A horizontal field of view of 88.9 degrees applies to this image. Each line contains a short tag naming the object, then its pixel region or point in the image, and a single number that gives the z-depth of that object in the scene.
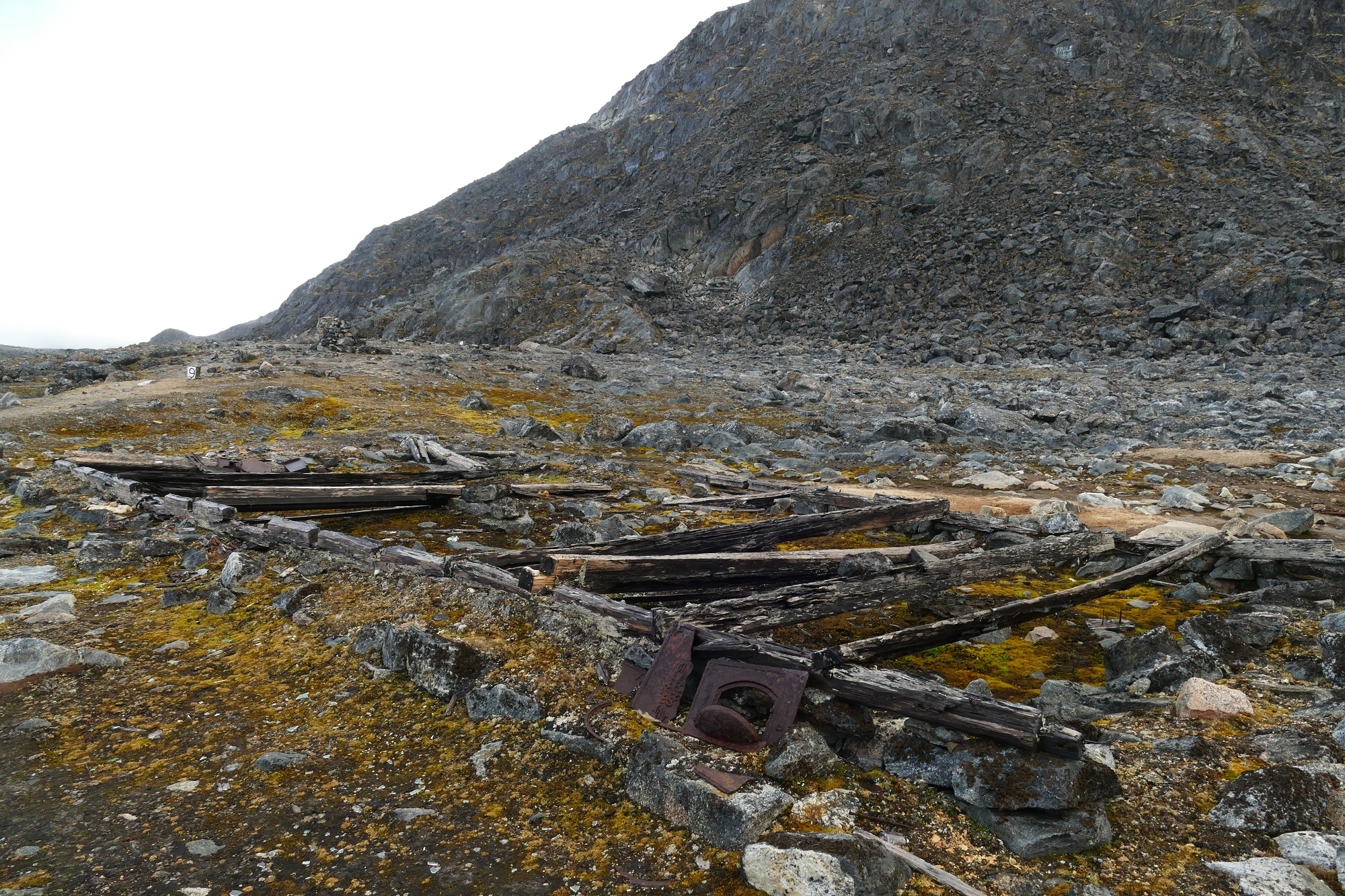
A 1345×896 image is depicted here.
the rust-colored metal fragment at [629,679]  3.79
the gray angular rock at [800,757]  3.00
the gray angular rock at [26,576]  5.47
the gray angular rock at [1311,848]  2.43
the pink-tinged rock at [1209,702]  3.52
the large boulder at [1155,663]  4.05
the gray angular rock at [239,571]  5.64
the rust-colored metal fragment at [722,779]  2.86
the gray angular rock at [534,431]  14.25
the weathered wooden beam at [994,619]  3.98
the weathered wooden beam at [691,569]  4.75
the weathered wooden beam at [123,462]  8.56
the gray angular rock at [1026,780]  2.74
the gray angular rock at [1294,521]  7.07
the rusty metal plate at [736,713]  3.23
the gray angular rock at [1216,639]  4.32
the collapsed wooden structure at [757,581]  3.29
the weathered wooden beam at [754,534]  5.55
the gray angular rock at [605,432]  14.30
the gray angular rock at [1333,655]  3.89
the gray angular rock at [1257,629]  4.49
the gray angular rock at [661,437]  13.79
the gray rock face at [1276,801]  2.65
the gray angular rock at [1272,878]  2.29
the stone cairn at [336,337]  28.11
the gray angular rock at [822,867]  2.38
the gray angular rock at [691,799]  2.71
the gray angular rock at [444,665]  3.98
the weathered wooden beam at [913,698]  2.91
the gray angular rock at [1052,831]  2.63
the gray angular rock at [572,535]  7.04
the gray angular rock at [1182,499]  8.59
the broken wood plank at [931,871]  2.41
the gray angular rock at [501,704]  3.72
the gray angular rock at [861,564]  5.56
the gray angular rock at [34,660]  3.98
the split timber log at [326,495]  7.66
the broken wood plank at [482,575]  4.80
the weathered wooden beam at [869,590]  4.16
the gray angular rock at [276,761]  3.35
